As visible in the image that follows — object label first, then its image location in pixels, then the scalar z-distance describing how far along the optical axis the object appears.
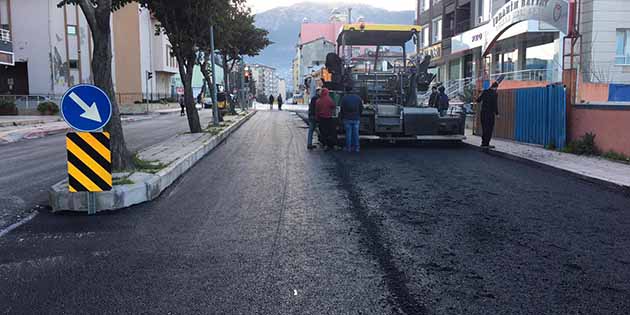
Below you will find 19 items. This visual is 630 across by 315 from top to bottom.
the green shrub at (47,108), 38.09
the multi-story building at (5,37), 32.25
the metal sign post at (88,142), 7.31
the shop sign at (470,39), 29.17
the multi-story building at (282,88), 178.31
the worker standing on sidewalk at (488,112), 14.47
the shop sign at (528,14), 18.12
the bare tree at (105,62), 8.84
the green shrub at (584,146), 12.61
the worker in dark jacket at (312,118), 15.05
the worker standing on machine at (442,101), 17.16
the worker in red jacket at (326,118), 14.27
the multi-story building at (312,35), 86.88
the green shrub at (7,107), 36.78
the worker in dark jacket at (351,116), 13.80
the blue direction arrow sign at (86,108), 7.26
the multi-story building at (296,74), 136.65
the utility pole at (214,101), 21.79
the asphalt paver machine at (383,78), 14.85
